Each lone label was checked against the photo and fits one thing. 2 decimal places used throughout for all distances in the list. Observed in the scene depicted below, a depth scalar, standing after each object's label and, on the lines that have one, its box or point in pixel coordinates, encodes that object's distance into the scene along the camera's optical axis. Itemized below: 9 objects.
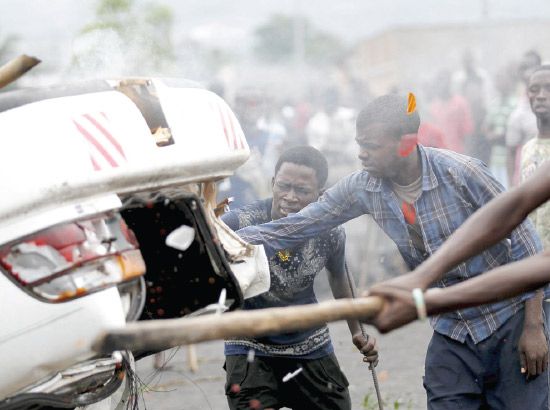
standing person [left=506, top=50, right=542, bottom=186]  9.44
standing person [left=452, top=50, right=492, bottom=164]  14.26
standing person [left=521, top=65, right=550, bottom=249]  7.31
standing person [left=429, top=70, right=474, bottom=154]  14.36
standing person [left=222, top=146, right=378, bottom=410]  5.69
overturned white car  3.47
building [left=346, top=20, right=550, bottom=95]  41.12
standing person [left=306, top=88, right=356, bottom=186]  16.17
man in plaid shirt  5.07
